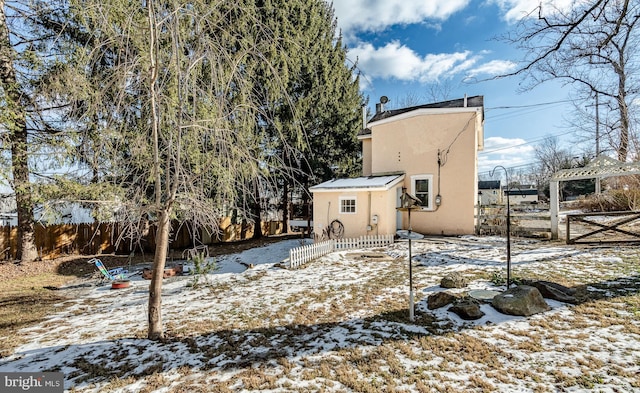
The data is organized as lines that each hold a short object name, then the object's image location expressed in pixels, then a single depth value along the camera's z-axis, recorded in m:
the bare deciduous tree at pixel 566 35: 4.53
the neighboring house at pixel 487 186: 35.58
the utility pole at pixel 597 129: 16.02
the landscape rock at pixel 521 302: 4.79
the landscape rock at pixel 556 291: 5.23
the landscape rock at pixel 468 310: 4.75
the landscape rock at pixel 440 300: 5.28
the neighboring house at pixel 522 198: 45.54
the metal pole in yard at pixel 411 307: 4.72
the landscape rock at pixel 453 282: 6.20
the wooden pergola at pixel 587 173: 10.30
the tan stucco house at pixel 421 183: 12.47
